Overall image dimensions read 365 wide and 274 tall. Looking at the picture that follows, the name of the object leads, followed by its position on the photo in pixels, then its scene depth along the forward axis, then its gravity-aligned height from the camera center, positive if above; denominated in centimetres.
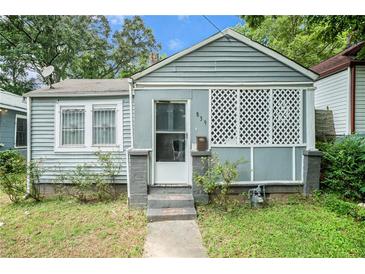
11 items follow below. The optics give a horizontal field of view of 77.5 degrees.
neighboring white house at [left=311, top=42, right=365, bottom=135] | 660 +139
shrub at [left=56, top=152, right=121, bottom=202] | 547 -108
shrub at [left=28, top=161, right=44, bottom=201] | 557 -103
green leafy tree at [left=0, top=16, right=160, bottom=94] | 1218 +548
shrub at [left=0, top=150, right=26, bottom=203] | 522 -102
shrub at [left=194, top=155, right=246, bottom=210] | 458 -81
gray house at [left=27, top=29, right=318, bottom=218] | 504 +51
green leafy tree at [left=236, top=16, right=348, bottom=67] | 1206 +526
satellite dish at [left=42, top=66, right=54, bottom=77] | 608 +178
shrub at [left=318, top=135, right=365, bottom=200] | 496 -70
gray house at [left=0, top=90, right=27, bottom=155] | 827 +55
